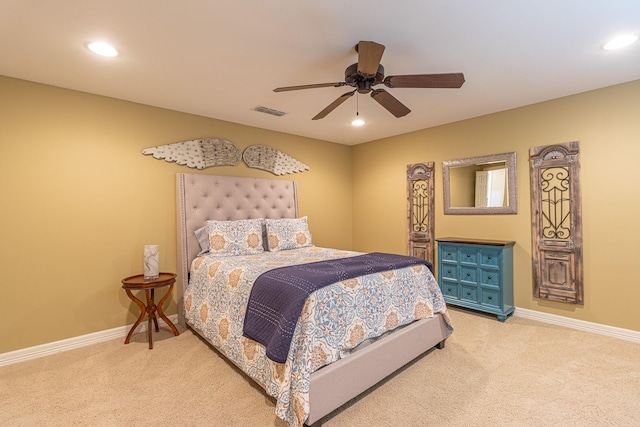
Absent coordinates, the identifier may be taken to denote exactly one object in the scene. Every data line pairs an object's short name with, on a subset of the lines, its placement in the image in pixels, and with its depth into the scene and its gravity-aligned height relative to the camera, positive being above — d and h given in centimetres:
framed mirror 356 +29
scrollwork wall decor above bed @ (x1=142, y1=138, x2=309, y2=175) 340 +72
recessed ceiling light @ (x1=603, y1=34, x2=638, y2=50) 206 +115
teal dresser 333 -77
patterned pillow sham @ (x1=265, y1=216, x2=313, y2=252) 355 -27
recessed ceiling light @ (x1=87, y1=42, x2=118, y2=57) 208 +118
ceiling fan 178 +88
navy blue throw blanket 176 -54
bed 172 -82
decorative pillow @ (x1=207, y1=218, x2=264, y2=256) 318 -27
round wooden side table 270 -74
